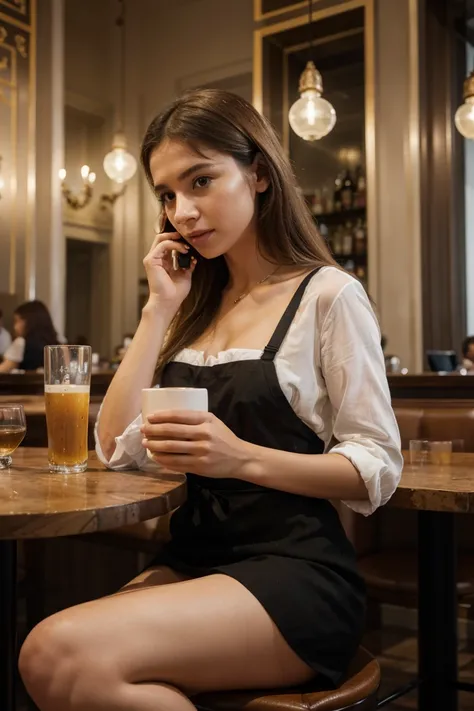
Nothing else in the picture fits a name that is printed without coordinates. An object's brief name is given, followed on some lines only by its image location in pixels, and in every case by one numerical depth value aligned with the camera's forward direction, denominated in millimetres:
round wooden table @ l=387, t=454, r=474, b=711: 1688
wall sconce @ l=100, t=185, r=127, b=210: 8219
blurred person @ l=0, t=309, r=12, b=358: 6789
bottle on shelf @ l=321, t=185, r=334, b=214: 6652
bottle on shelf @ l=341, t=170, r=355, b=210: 6484
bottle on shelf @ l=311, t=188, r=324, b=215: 6672
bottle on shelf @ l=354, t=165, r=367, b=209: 6383
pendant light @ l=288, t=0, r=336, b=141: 4953
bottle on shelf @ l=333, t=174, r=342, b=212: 6565
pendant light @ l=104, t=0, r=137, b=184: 6566
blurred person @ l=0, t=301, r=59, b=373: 5895
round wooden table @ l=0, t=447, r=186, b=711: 955
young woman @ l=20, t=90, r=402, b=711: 1055
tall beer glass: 1330
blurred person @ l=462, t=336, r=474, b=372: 4539
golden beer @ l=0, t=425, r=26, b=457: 1424
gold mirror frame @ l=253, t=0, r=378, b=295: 5973
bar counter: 3062
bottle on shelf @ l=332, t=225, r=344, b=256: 6562
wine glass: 1422
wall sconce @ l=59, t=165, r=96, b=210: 7080
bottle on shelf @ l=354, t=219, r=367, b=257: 6395
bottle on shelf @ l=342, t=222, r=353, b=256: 6461
